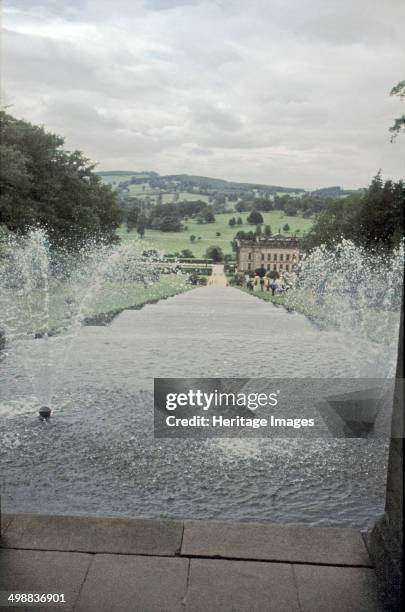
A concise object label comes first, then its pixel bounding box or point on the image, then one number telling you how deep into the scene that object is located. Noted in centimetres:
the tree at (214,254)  14188
